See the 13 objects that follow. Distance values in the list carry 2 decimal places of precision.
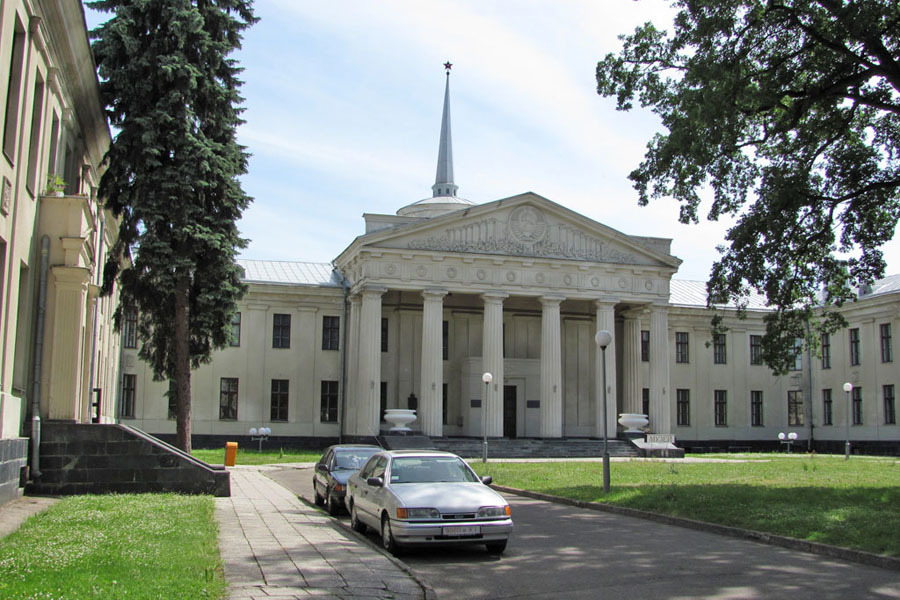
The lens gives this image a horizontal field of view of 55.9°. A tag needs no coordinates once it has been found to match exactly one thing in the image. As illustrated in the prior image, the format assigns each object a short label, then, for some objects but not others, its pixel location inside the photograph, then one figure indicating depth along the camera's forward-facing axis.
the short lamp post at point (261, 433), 43.22
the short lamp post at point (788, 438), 49.44
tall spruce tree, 25.08
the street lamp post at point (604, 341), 20.86
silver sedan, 11.90
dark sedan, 17.39
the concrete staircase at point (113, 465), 17.39
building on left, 15.40
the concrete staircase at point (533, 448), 40.03
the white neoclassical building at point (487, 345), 42.47
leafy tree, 19.75
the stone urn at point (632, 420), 43.47
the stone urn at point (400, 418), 40.81
